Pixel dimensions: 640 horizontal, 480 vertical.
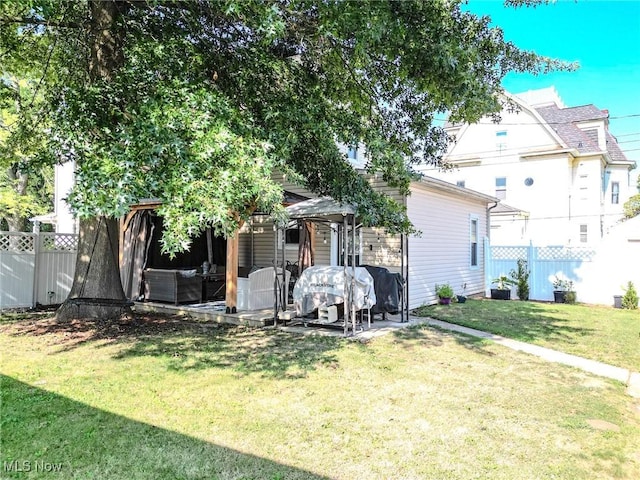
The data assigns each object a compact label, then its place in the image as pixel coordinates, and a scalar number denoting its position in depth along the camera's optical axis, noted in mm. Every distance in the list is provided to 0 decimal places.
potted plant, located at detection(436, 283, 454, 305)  11227
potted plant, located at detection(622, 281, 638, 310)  11359
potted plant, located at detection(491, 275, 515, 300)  13141
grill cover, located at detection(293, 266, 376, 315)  7699
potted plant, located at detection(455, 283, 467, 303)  11805
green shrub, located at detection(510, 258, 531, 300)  13086
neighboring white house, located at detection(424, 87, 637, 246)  19641
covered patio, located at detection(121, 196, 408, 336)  7652
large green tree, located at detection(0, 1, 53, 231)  7539
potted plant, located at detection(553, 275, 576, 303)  12461
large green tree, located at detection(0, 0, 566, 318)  4516
